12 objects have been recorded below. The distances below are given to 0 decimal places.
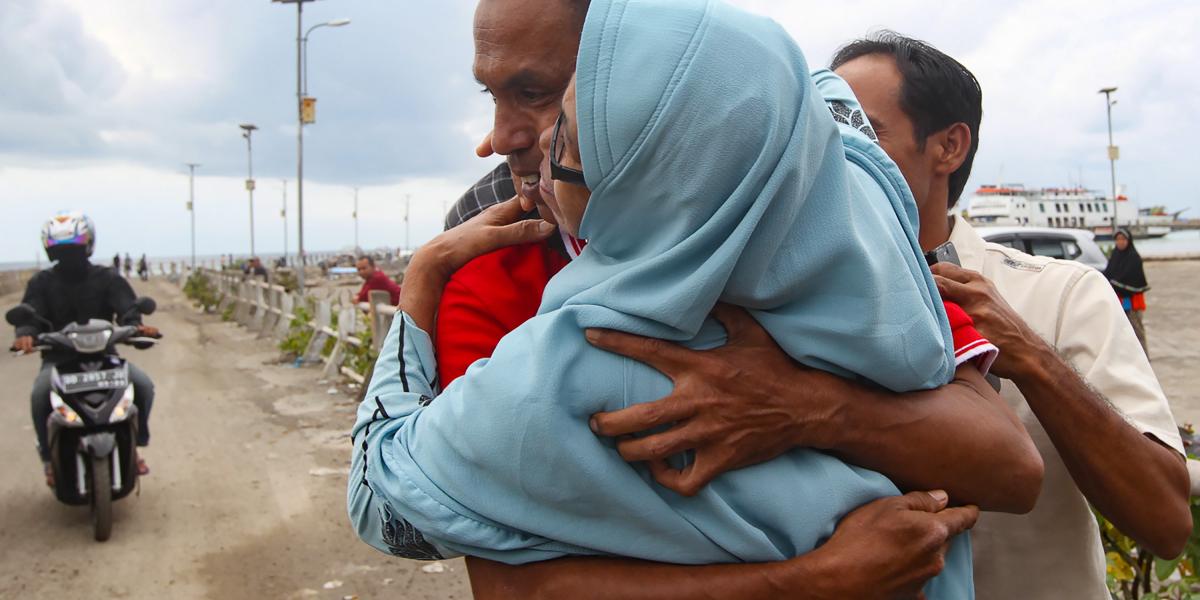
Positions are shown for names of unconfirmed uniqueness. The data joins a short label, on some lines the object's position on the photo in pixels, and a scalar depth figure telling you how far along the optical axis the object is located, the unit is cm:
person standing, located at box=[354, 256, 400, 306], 1176
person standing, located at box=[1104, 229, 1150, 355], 1177
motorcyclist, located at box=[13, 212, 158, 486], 593
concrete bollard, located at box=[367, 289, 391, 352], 934
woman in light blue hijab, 102
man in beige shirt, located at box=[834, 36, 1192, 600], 158
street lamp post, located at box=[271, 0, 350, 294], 1965
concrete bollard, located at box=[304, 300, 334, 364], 1236
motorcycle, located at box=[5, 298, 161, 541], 536
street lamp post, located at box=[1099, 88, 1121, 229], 2680
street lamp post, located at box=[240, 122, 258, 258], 3297
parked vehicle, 1201
